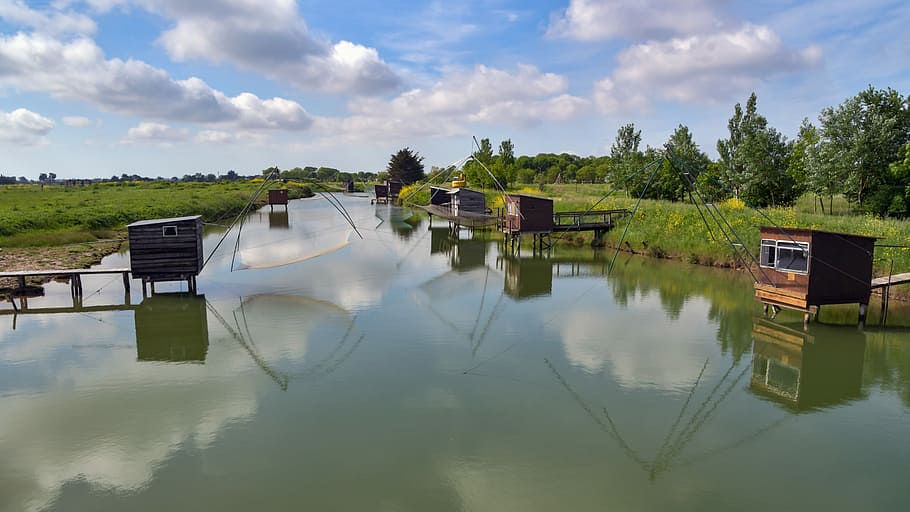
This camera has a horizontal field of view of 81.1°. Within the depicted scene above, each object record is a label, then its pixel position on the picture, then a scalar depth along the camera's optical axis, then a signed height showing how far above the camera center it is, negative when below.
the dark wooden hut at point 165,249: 22.30 -2.38
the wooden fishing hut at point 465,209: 44.50 -1.47
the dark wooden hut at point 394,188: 97.38 +0.85
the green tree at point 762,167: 41.59 +2.04
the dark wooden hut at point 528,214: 37.06 -1.48
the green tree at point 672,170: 50.72 +2.66
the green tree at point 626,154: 60.09 +5.02
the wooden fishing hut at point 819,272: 17.98 -2.72
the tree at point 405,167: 122.69 +5.88
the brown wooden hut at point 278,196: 77.06 -0.53
